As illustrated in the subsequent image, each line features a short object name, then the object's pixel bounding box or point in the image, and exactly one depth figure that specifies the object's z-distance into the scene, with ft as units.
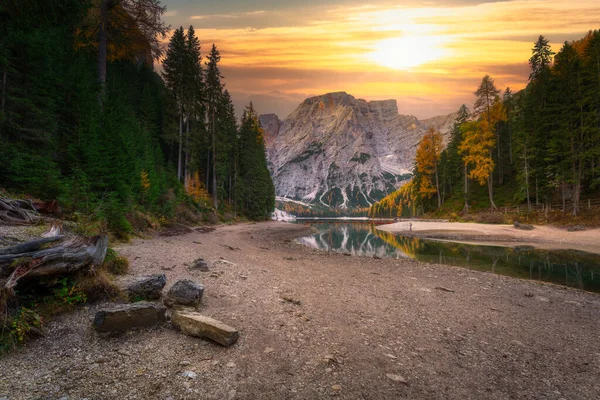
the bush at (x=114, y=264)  23.50
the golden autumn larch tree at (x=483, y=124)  145.79
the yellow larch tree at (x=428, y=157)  194.70
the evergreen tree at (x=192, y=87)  123.24
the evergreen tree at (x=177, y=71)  123.44
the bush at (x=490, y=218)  128.99
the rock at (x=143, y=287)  19.69
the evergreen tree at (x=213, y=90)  137.63
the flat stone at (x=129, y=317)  15.23
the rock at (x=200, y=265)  31.99
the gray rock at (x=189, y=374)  12.94
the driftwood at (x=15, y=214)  23.64
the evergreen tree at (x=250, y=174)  191.83
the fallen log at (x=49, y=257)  13.97
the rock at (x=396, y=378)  14.93
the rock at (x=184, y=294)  19.88
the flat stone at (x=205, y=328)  15.90
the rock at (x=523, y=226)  104.47
